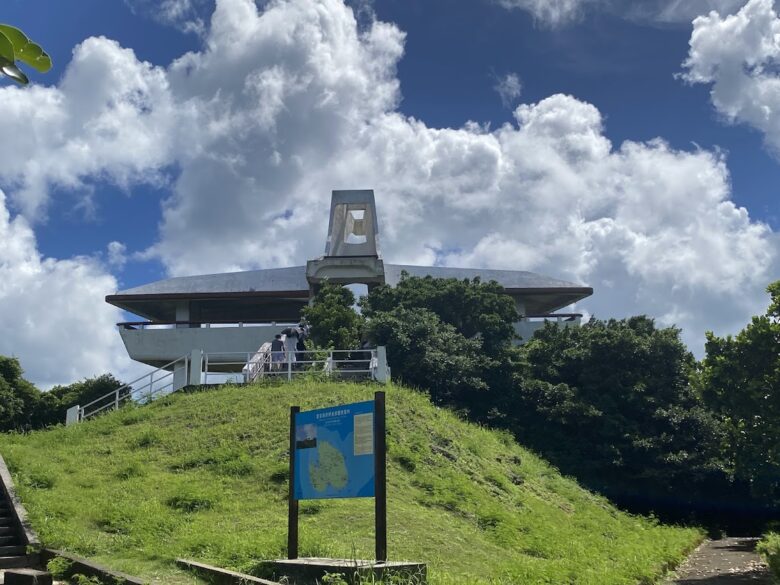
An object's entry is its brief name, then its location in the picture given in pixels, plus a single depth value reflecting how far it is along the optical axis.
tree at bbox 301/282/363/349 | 24.41
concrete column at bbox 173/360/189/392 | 21.59
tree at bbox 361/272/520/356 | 27.50
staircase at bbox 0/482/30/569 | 9.76
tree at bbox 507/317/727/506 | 21.50
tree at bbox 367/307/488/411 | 23.56
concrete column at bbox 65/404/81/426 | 20.61
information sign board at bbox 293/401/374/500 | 8.44
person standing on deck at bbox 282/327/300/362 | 24.36
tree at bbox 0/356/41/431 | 29.80
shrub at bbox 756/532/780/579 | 10.28
